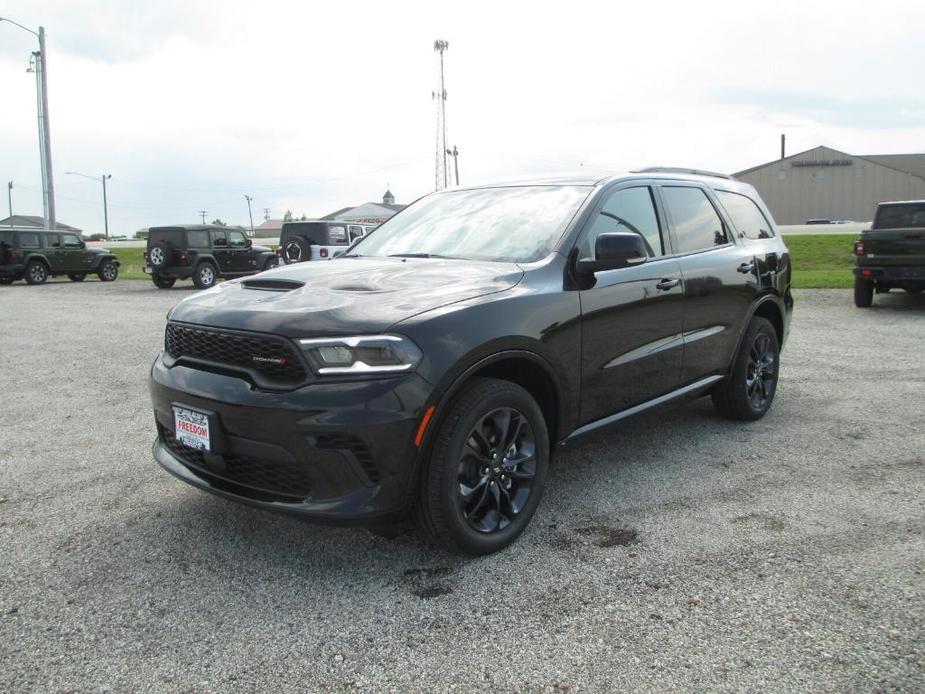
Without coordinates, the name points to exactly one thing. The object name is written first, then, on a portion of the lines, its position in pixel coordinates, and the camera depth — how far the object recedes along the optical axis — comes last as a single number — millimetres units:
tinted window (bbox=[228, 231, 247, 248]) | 22406
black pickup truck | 11750
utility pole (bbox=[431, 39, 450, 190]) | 54625
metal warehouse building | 69188
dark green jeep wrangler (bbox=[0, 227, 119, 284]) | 23094
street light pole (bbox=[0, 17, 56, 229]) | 29016
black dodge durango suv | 2969
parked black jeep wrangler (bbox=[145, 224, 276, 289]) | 20875
